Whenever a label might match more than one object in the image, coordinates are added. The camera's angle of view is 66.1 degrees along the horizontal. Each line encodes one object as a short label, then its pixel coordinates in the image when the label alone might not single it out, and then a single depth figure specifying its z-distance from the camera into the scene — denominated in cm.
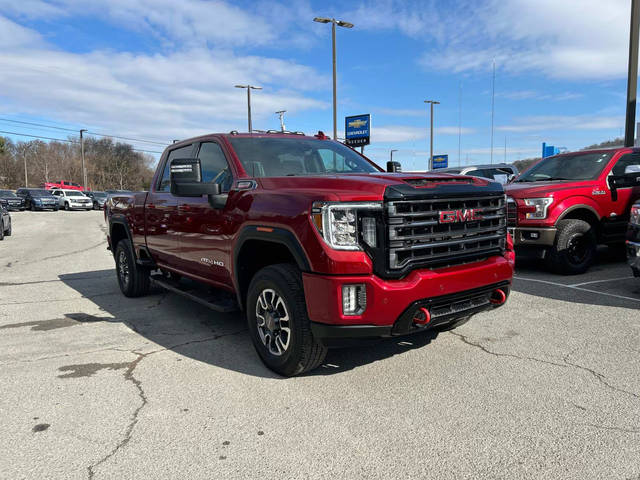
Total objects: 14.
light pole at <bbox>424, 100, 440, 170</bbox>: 4029
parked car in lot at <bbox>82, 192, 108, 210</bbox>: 4431
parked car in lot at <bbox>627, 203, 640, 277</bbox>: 571
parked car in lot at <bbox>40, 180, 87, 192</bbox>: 6197
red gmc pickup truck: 323
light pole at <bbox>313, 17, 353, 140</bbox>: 2097
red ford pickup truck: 725
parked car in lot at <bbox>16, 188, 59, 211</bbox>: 3872
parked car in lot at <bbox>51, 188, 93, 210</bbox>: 4097
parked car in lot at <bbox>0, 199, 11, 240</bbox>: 1634
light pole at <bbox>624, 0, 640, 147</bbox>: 1117
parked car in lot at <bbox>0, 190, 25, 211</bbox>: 3649
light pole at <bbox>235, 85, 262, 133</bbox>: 3284
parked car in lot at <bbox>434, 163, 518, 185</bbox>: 1520
